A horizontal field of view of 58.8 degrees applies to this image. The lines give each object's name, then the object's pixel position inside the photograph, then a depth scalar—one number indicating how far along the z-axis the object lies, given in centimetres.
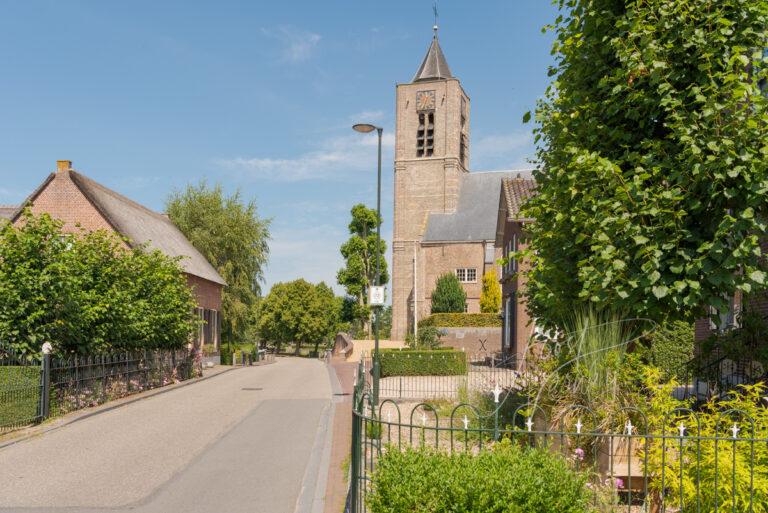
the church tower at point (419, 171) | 5738
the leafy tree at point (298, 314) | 6894
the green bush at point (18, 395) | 1273
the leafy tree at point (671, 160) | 694
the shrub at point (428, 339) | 3738
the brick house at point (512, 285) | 2959
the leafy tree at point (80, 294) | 1420
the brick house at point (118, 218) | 2945
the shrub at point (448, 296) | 5241
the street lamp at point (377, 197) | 1684
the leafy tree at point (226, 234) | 4431
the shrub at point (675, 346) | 1950
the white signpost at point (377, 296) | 1902
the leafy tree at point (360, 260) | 6512
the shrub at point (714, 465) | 552
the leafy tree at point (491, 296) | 4887
